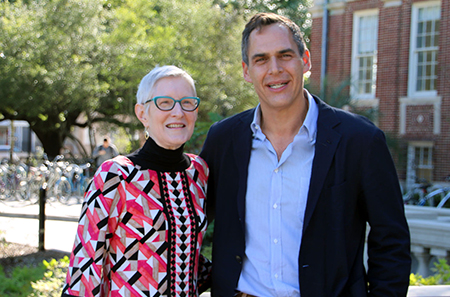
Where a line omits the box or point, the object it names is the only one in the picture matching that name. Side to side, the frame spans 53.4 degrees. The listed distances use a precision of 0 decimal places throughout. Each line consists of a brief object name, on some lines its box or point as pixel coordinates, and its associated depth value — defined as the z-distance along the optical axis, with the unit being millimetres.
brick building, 13398
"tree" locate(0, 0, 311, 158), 18219
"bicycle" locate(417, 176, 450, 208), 11220
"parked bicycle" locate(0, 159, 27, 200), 14196
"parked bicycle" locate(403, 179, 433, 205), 12281
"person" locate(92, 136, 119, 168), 14570
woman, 2047
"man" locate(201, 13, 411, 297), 2088
